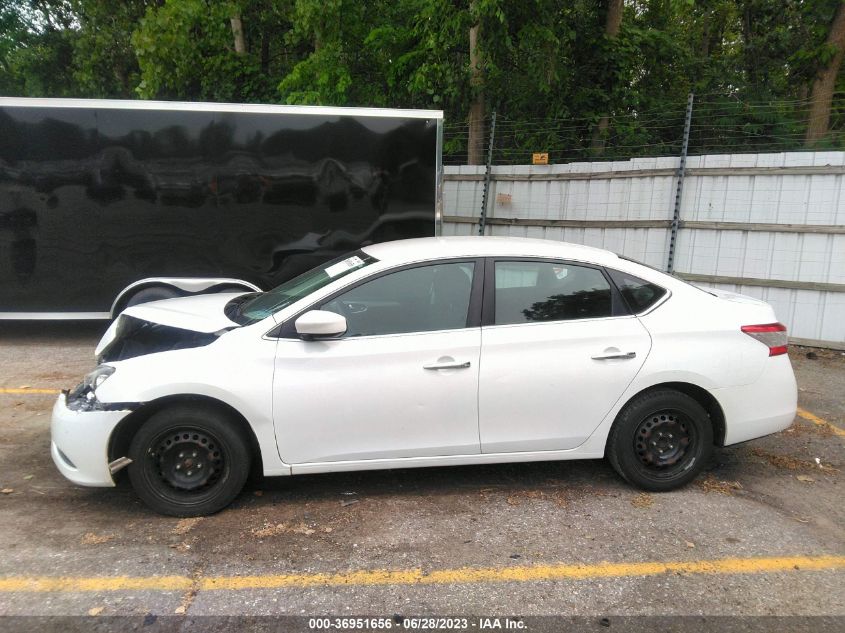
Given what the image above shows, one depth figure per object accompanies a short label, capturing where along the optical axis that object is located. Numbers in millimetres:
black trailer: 7188
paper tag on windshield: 4223
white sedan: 3707
